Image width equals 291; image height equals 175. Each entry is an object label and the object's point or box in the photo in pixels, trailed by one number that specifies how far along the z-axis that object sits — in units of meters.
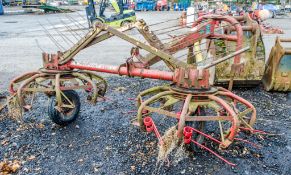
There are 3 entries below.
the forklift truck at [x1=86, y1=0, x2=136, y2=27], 16.53
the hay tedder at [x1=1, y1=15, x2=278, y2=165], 3.51
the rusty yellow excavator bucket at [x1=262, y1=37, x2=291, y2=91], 6.22
